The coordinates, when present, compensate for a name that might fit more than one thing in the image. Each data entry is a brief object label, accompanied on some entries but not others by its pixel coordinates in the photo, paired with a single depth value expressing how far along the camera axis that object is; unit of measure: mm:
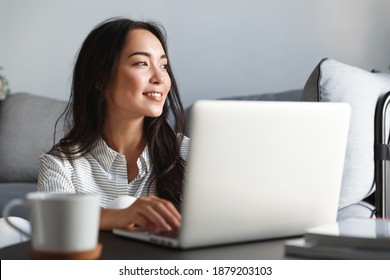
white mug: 1900
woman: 3129
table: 2031
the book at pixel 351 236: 2006
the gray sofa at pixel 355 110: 3348
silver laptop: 2029
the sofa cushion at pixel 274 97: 4536
